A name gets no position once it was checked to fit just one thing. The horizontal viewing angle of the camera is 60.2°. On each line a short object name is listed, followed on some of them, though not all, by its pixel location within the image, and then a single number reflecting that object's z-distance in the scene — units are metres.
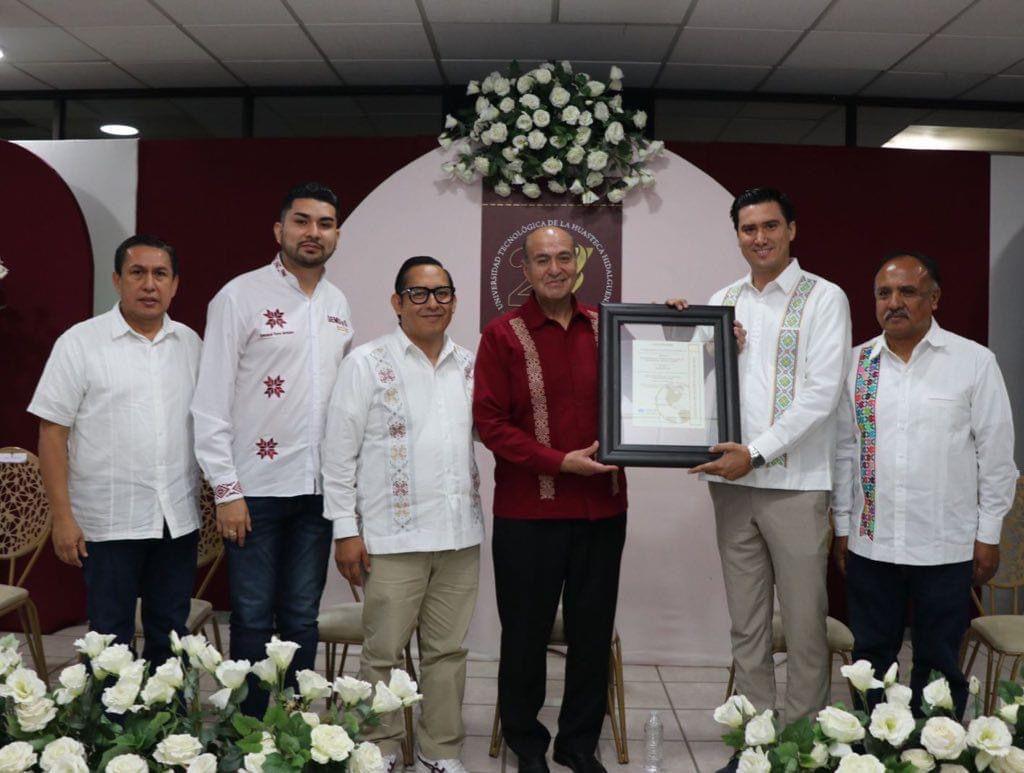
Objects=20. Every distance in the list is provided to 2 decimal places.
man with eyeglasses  2.77
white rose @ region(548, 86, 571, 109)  4.23
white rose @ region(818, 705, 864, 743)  1.44
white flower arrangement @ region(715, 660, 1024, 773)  1.44
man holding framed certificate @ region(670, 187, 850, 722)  2.78
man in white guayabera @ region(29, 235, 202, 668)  2.76
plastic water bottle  2.99
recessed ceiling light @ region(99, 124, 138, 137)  6.07
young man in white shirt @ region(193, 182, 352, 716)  2.83
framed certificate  2.69
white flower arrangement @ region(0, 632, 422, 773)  1.42
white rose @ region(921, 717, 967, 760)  1.43
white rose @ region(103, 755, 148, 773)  1.40
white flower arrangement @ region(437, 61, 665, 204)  4.20
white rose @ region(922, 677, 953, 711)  1.54
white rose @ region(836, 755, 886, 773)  1.38
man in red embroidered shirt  2.76
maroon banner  4.30
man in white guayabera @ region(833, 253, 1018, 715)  2.81
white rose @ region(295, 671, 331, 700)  1.55
